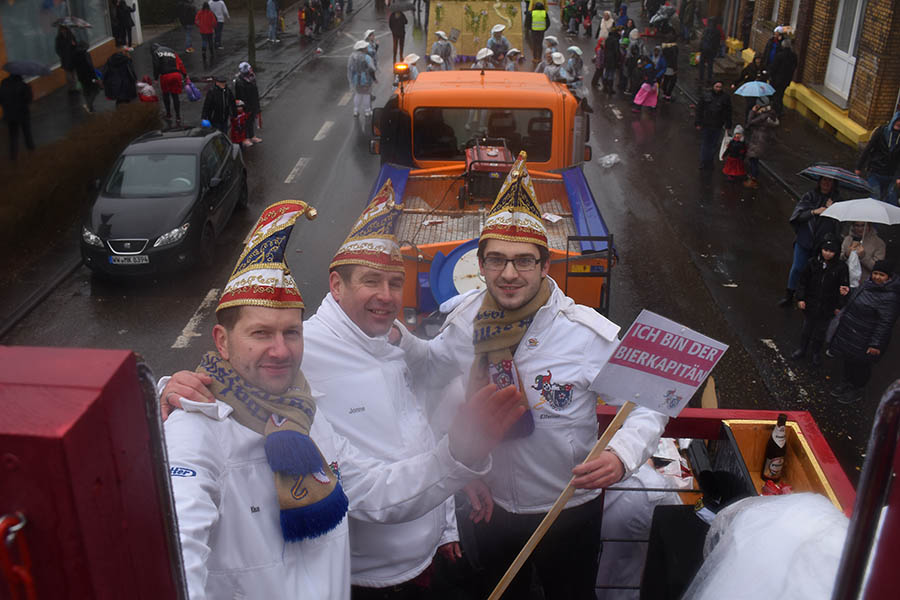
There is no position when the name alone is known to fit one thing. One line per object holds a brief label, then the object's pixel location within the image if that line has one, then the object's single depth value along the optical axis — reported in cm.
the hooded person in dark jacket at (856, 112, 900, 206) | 1216
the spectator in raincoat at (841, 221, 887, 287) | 871
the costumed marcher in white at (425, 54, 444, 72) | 1802
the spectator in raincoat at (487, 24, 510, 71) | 2100
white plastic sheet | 205
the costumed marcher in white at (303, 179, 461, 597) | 319
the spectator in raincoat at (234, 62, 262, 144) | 1694
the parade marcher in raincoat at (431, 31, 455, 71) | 2128
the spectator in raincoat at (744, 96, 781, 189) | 1434
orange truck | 795
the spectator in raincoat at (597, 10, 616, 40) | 2522
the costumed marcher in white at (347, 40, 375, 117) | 1844
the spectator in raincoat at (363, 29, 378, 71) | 1972
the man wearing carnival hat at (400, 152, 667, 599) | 349
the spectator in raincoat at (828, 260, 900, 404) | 750
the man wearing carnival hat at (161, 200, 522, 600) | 234
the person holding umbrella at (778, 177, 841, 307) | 938
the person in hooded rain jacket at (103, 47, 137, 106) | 1758
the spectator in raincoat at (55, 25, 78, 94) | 1888
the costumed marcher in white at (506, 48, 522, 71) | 2038
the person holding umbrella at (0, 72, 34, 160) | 1370
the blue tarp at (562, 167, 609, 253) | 740
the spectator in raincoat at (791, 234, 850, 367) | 821
